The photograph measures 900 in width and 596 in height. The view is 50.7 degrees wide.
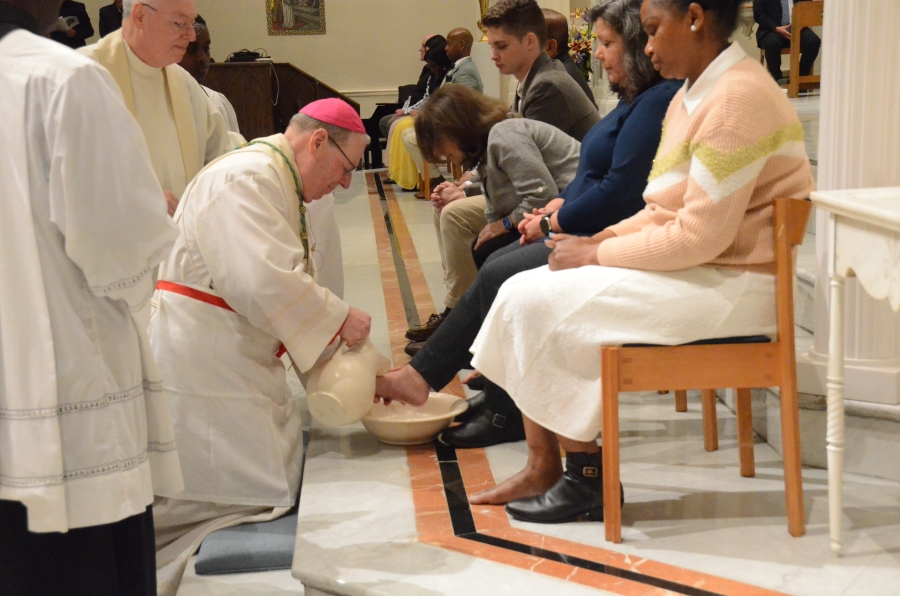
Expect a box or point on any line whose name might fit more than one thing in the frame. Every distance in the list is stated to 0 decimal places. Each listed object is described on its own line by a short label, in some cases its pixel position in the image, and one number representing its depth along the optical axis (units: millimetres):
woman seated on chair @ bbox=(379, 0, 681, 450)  2729
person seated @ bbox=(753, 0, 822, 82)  8250
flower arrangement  6547
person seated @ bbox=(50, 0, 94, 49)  9209
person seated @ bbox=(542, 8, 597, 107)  4824
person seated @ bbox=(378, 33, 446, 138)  9917
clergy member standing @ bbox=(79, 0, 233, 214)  3355
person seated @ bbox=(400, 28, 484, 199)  8148
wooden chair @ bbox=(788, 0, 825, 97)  7320
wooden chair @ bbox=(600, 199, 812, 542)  2314
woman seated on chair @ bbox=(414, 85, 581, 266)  3482
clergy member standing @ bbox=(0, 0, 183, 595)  1683
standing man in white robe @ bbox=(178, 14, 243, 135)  4473
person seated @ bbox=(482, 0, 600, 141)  3848
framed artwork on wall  14203
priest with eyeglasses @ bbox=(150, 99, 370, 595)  2789
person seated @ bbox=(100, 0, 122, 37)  9578
